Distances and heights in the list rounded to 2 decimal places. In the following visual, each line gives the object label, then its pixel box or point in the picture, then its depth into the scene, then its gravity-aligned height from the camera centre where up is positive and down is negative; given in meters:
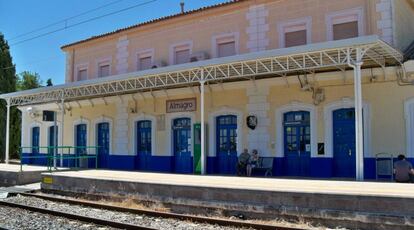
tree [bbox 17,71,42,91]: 44.97 +6.23
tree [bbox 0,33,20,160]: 29.22 +4.27
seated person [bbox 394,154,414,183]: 11.38 -0.76
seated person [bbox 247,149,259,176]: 14.80 -0.64
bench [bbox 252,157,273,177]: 14.91 -0.78
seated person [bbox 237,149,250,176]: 15.01 -0.70
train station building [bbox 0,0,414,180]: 13.05 +1.87
